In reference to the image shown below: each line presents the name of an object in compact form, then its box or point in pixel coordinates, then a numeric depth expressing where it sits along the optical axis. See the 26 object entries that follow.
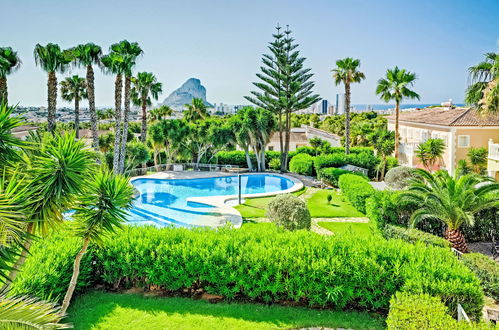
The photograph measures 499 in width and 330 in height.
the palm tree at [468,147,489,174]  17.23
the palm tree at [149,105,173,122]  38.03
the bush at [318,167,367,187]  19.88
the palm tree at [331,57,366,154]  24.50
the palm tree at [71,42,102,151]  17.48
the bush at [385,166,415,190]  16.46
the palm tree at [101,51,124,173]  17.62
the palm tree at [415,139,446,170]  18.98
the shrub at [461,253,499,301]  6.70
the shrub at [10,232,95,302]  5.30
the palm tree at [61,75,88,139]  27.75
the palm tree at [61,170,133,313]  4.54
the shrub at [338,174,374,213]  13.89
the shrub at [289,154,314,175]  24.62
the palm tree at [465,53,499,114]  11.18
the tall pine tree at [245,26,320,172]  25.67
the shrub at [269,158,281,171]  27.83
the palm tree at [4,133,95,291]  3.51
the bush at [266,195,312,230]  10.50
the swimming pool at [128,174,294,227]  14.51
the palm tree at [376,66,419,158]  23.36
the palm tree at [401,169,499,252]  8.99
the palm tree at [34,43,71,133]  16.95
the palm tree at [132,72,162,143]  25.14
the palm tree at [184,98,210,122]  35.69
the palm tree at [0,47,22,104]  15.71
